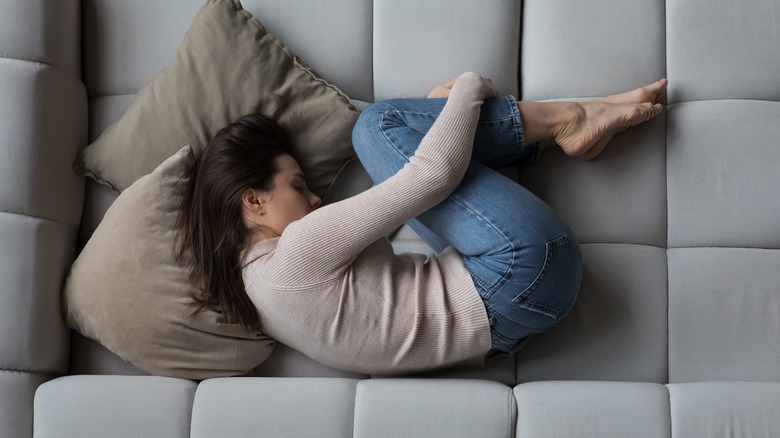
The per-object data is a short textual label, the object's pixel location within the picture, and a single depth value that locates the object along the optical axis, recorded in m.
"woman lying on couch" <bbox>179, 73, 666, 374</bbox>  1.67
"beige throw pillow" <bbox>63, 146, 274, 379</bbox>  1.82
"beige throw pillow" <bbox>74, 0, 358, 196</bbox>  1.97
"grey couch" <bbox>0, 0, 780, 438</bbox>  1.70
